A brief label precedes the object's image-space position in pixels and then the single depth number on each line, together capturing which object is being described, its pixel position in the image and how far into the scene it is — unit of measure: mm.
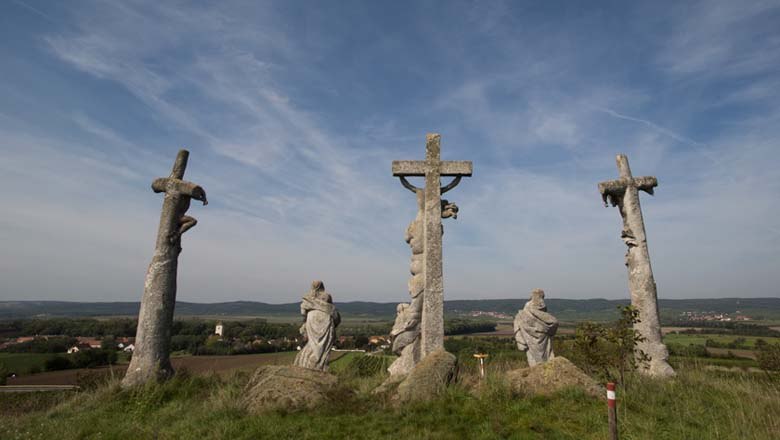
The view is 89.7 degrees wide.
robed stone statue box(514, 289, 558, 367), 9500
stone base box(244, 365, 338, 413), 6812
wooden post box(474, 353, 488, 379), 8381
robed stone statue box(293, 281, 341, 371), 9000
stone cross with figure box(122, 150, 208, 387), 8383
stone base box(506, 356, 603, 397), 7043
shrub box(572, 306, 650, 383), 7512
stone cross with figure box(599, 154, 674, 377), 9594
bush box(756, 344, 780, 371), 8227
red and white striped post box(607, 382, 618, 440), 4121
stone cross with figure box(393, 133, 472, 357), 9430
